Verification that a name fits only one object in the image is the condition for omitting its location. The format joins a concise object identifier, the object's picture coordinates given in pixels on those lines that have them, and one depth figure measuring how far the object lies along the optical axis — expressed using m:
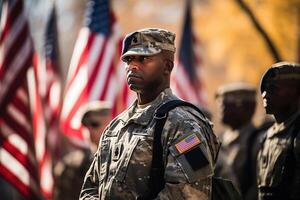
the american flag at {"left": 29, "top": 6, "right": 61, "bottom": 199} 14.02
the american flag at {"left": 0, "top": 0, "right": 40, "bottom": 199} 12.72
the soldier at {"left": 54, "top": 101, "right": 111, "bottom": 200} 12.41
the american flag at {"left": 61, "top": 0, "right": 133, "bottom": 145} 14.52
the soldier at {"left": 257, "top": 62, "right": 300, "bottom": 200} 9.27
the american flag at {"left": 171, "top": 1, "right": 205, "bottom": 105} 17.39
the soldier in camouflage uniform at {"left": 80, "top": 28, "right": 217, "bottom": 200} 7.02
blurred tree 21.36
